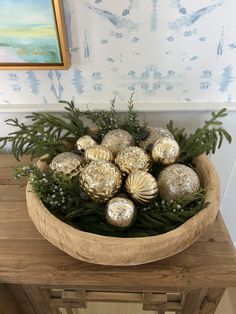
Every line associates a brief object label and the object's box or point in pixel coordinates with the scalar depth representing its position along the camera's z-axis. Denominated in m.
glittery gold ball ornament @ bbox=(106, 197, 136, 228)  0.51
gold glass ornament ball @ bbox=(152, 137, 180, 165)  0.58
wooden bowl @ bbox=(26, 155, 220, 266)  0.47
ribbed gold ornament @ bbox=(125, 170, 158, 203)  0.53
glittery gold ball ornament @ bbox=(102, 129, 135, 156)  0.62
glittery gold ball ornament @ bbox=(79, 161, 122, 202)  0.52
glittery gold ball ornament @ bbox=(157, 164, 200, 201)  0.54
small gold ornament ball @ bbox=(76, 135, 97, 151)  0.63
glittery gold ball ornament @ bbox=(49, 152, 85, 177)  0.58
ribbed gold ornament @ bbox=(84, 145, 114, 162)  0.58
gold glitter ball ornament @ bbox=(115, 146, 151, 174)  0.56
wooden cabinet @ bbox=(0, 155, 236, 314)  0.54
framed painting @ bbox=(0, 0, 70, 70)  0.60
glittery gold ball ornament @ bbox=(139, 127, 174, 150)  0.65
